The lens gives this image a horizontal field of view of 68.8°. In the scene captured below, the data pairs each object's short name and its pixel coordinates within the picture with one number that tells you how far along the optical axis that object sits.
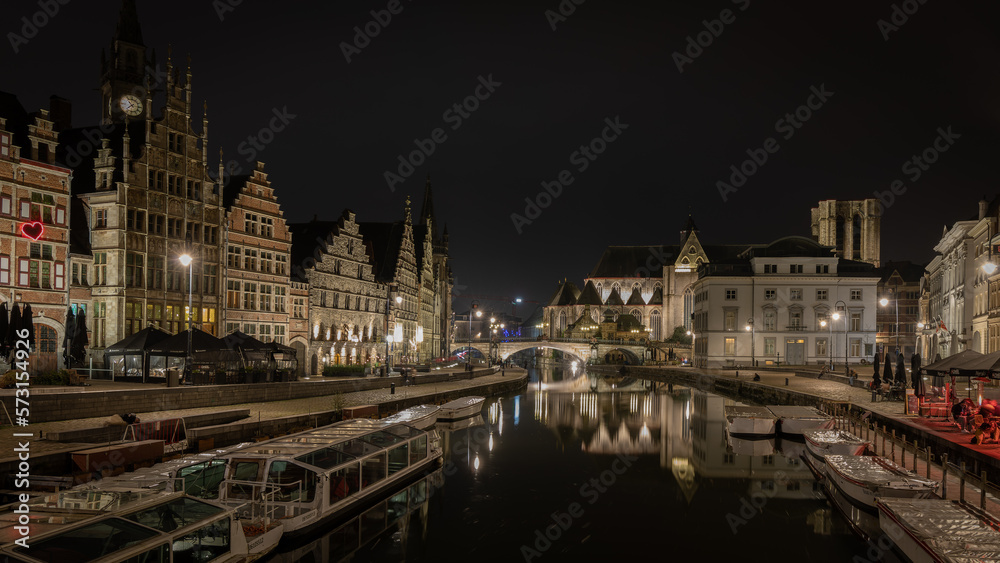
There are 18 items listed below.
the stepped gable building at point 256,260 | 44.28
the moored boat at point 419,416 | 32.69
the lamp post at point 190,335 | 29.12
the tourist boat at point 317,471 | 17.22
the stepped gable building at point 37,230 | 30.91
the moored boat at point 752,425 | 35.00
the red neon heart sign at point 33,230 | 31.23
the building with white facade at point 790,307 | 75.12
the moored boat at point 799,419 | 33.06
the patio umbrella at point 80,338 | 32.38
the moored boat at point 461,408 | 39.34
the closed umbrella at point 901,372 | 38.75
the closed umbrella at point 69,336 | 32.88
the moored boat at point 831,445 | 25.08
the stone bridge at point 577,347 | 105.25
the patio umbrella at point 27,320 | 25.90
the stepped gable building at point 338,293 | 54.50
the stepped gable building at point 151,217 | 36.03
